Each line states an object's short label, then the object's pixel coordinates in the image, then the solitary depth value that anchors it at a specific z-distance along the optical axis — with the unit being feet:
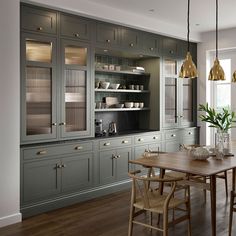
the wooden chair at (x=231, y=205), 10.85
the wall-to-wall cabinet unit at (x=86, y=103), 13.87
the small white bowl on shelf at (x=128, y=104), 19.60
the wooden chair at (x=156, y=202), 9.78
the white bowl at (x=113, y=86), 18.65
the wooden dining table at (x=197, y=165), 10.46
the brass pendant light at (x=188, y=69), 11.80
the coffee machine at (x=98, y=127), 17.73
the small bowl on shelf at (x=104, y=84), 18.01
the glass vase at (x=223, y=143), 13.51
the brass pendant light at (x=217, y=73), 12.56
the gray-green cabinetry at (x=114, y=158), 16.71
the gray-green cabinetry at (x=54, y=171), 13.50
